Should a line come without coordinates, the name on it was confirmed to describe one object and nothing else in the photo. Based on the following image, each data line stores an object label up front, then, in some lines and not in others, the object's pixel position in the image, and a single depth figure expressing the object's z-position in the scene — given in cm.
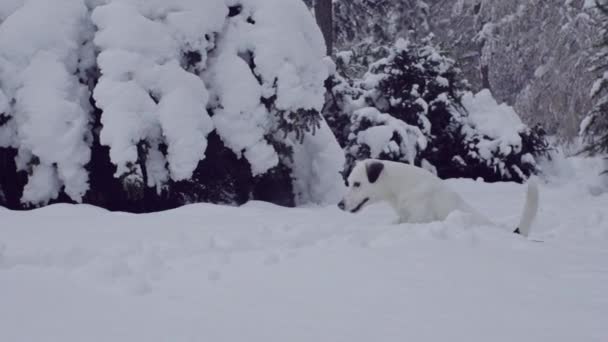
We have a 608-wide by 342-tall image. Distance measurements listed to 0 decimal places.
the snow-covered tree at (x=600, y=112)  943
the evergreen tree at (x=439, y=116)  1058
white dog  539
